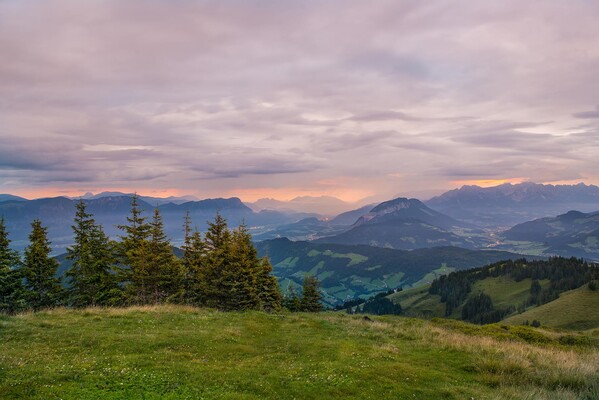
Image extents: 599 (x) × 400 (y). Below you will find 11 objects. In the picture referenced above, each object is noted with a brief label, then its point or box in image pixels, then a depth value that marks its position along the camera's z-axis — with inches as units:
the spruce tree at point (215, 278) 2105.1
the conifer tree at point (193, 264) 2179.4
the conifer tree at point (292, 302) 3075.8
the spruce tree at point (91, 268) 1958.0
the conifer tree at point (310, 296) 3063.5
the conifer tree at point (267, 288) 2346.2
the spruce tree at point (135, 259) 1999.3
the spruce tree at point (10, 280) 1716.3
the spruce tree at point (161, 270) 2081.7
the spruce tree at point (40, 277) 1956.2
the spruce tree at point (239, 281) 2071.9
